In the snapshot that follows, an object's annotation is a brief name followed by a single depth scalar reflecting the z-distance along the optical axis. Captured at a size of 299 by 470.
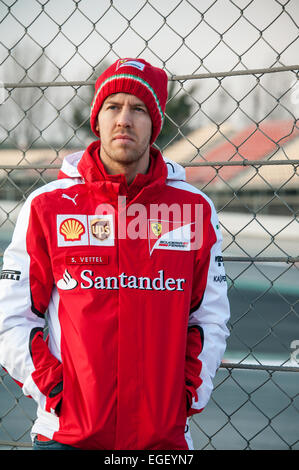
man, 4.36
